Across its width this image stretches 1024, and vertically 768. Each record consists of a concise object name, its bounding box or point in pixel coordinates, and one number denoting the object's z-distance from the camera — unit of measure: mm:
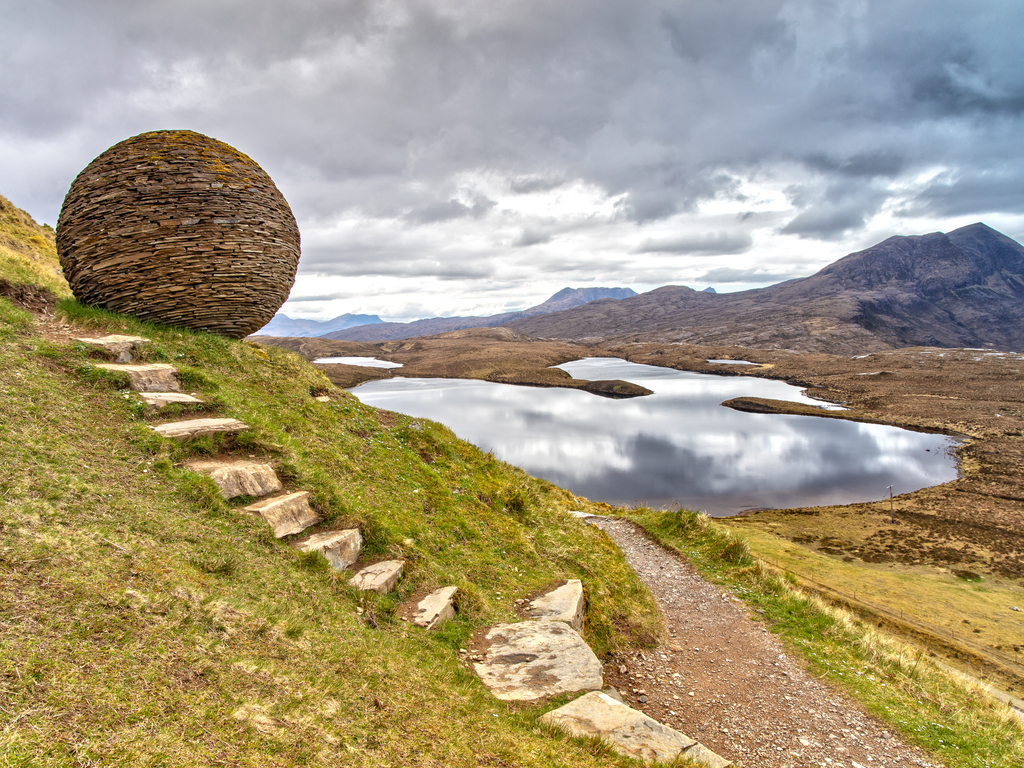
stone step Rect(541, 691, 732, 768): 5684
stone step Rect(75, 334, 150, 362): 9586
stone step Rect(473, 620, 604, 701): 6586
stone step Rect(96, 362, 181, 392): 8820
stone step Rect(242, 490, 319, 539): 7238
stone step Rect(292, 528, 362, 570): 7316
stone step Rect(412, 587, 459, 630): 7137
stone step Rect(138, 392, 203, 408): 8414
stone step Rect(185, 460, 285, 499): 7354
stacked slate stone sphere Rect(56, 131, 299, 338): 11125
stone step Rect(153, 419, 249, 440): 7781
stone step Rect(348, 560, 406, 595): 7270
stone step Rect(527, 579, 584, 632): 8508
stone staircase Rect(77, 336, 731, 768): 5938
